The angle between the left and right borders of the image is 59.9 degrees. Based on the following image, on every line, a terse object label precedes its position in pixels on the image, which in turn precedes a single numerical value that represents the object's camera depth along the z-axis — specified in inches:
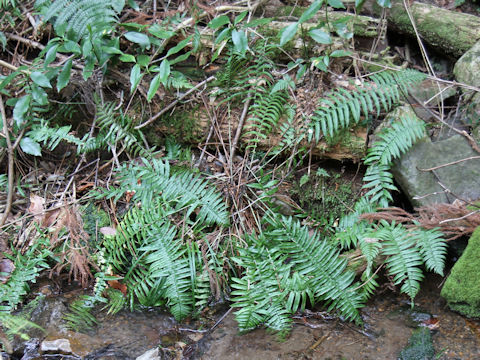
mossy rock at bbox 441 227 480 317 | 107.0
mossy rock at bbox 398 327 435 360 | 100.5
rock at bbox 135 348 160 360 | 105.2
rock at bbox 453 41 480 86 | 146.9
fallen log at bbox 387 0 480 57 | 158.1
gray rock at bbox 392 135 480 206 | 128.5
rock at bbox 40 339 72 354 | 106.7
